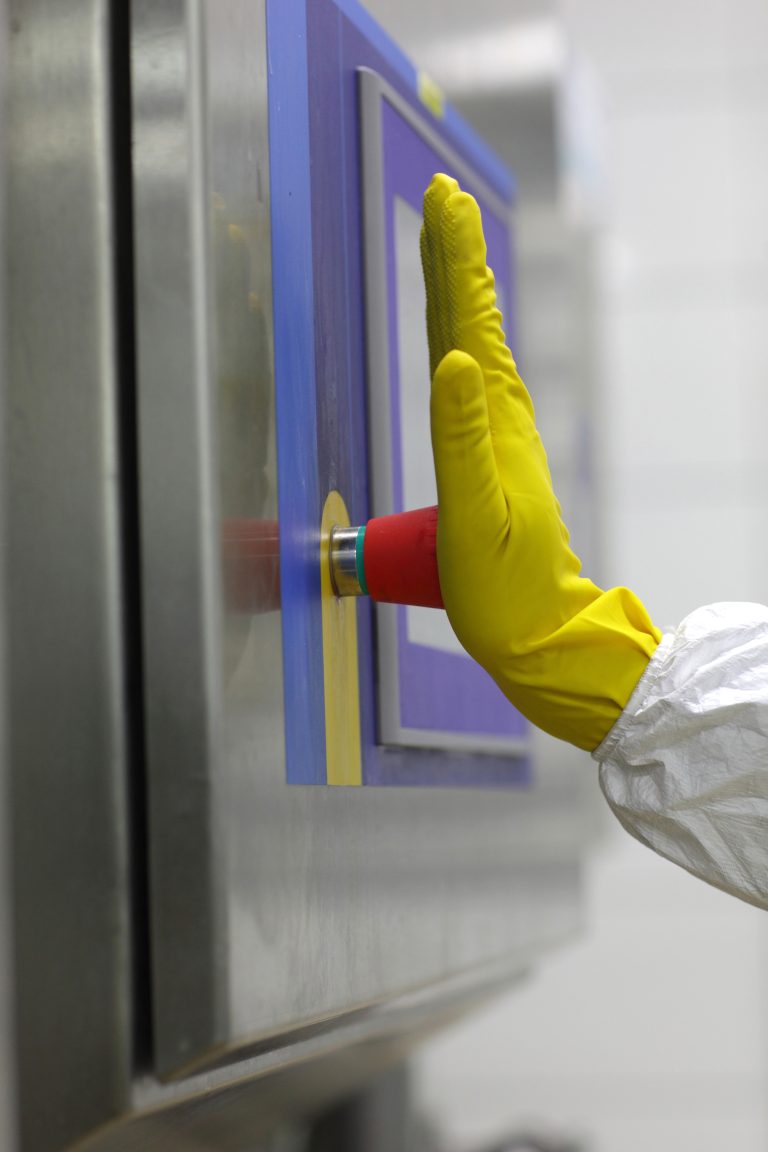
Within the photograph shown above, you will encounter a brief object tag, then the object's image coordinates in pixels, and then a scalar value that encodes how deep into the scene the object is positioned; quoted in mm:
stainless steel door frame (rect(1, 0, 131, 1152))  1419
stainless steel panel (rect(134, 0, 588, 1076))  1400
